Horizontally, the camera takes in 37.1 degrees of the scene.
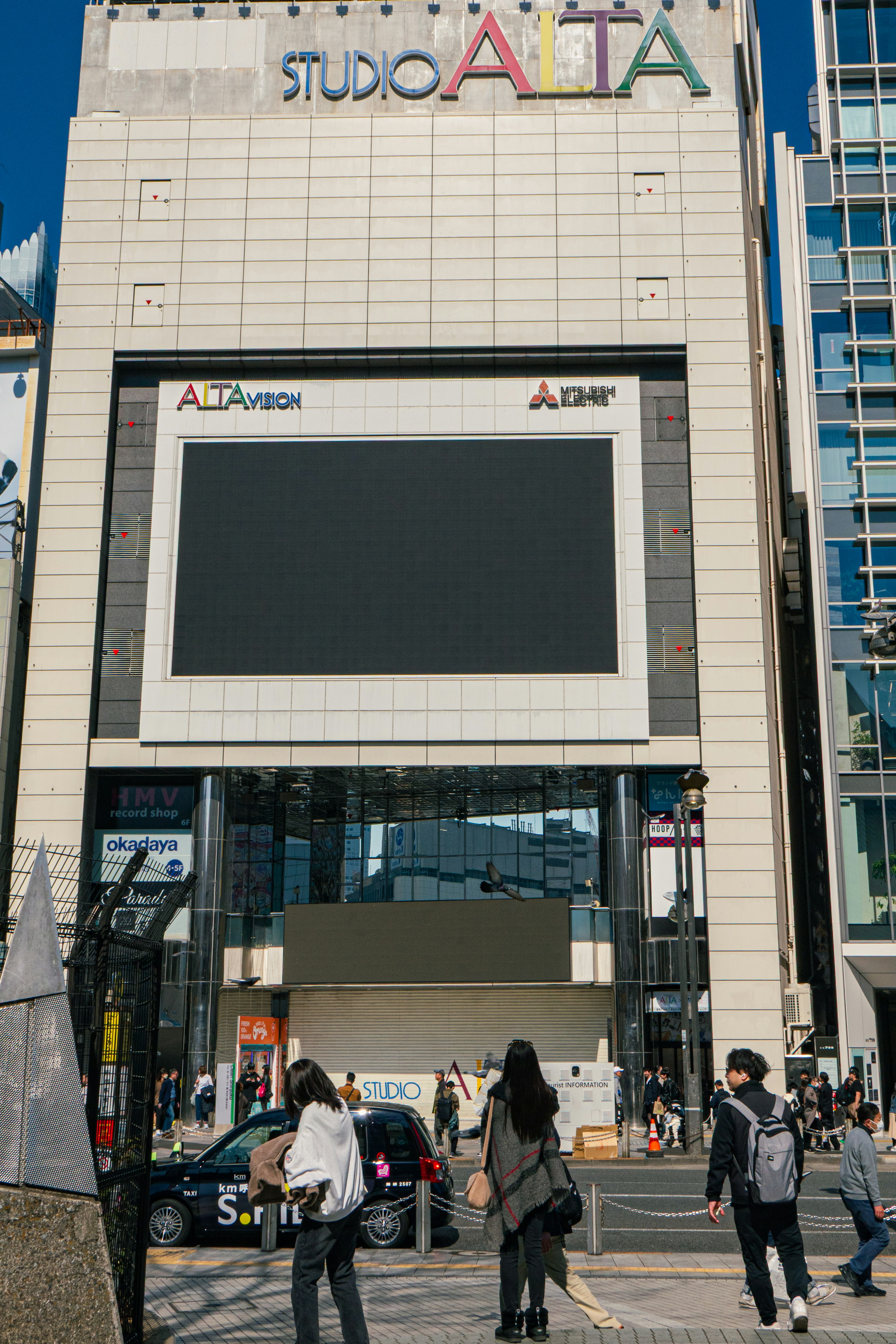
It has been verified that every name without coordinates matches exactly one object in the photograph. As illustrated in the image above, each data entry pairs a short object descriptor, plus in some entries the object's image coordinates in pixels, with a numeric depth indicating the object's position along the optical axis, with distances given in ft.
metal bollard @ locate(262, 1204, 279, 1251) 44.86
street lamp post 98.43
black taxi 46.91
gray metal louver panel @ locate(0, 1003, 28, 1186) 24.34
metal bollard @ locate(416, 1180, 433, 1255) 44.93
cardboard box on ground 95.45
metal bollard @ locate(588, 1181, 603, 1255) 44.47
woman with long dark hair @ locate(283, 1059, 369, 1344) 24.38
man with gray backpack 30.25
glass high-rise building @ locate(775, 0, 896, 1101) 138.00
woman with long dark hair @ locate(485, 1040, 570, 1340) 28.35
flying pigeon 134.82
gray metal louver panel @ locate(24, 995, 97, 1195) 24.32
